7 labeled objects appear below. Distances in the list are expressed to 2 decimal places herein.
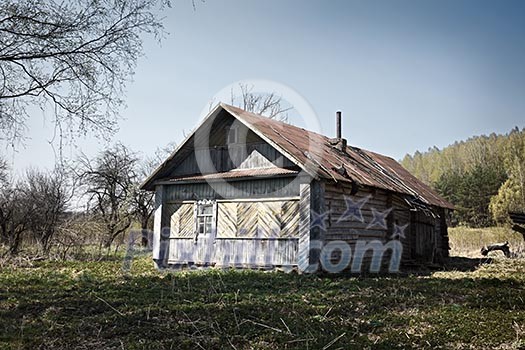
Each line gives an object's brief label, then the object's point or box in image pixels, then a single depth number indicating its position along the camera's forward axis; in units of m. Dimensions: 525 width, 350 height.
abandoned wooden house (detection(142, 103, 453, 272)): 15.16
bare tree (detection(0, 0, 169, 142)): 8.83
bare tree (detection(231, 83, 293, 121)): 35.61
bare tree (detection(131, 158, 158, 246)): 35.66
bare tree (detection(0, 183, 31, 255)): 19.75
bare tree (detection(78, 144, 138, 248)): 34.44
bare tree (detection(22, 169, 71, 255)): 20.97
